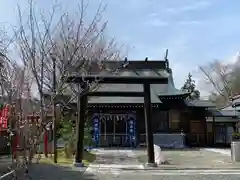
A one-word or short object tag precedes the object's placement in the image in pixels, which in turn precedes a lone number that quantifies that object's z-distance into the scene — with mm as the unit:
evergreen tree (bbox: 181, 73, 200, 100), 35653
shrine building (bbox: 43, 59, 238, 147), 15224
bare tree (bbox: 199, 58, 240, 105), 29776
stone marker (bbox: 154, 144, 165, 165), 8849
